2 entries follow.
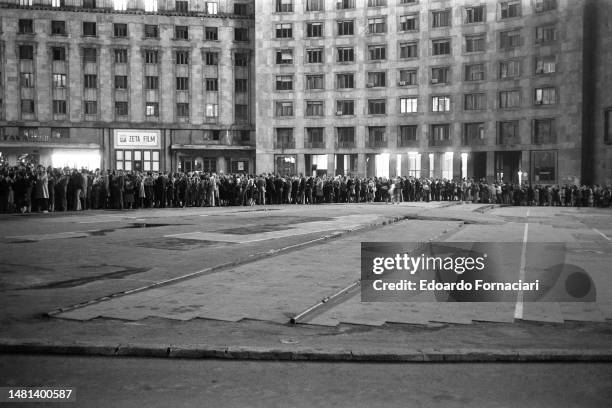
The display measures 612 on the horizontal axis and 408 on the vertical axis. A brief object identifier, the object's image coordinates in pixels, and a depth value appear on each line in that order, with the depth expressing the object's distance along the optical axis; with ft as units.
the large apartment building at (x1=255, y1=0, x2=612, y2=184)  204.74
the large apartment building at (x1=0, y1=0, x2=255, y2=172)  219.20
